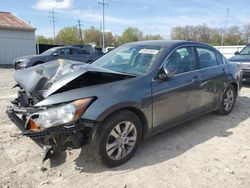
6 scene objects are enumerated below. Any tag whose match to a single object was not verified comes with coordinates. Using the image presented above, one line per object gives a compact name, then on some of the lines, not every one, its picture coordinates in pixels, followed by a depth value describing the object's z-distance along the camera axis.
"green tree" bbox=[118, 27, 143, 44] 57.72
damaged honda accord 2.13
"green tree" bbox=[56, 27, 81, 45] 54.80
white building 14.40
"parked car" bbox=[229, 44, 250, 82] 6.35
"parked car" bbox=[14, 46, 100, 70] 8.86
